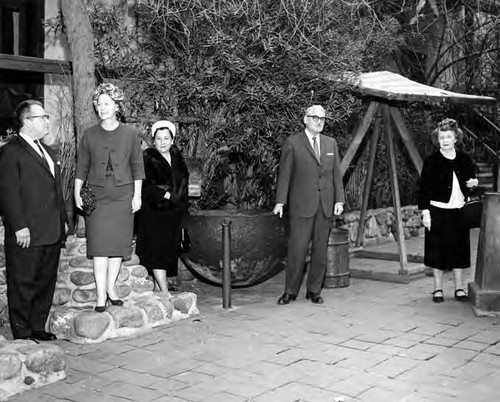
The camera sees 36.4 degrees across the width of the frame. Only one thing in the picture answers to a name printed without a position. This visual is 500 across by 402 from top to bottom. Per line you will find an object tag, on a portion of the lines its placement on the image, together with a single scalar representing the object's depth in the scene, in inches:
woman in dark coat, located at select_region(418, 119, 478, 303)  290.7
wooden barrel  327.9
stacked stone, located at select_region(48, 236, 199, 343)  238.5
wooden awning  323.3
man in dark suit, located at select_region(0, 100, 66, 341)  223.6
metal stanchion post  284.8
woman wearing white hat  272.8
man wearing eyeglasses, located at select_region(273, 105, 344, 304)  291.1
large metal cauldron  302.5
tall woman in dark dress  242.8
